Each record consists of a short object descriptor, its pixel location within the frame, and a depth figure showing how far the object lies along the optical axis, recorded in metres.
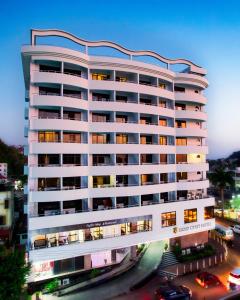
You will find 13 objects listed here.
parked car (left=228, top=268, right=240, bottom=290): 28.91
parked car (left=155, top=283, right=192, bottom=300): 26.11
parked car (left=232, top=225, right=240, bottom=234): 50.51
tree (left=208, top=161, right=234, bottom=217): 60.69
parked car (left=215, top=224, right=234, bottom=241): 45.13
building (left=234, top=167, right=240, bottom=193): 80.71
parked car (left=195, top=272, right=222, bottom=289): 29.58
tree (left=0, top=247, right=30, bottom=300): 20.53
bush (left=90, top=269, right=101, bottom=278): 32.22
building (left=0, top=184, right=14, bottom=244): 37.48
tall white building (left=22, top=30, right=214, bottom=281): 30.80
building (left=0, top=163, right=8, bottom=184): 62.69
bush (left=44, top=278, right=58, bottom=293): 29.27
